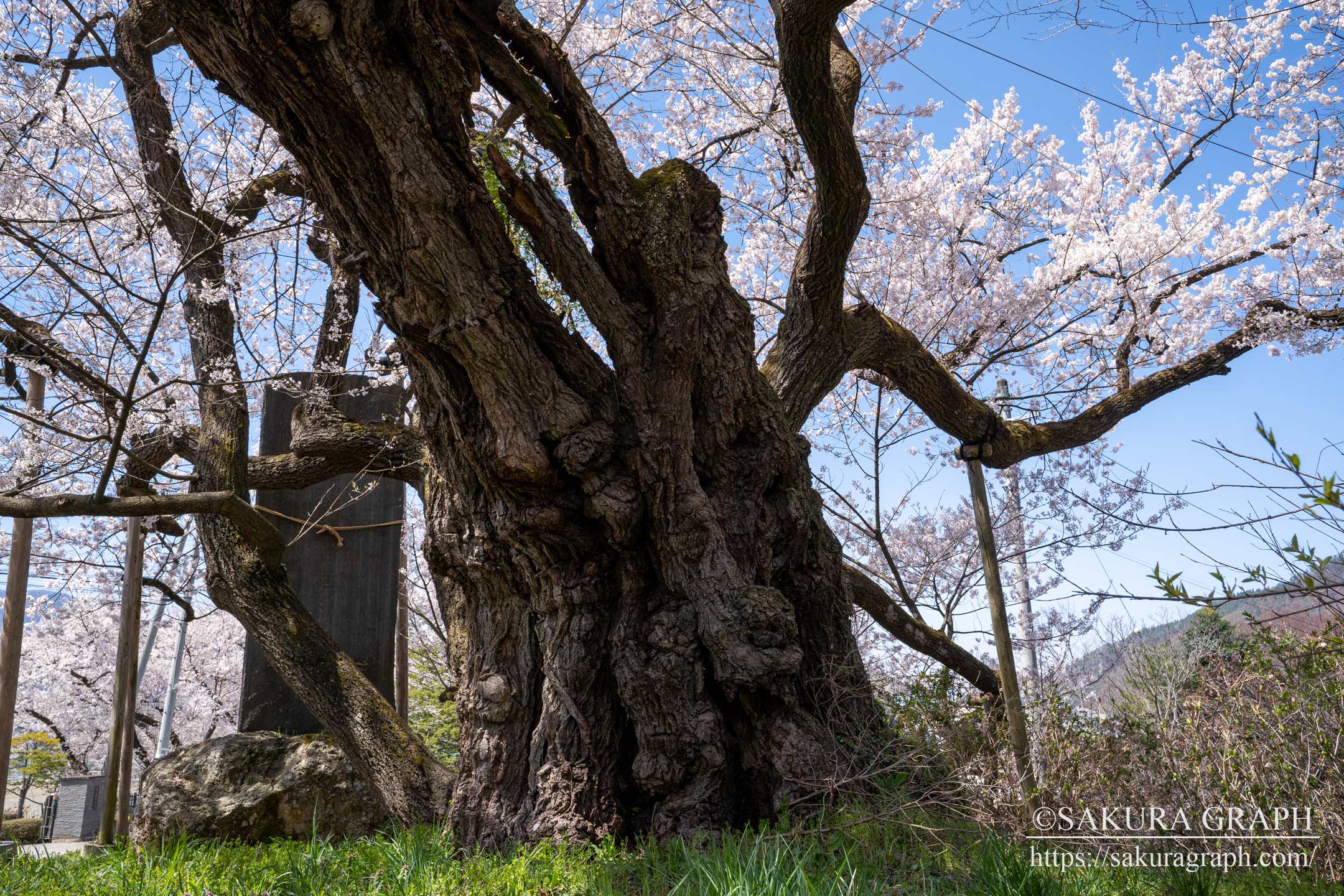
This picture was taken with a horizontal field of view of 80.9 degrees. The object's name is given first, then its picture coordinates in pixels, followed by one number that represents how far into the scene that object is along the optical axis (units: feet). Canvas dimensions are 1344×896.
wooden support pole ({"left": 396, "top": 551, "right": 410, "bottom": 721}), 24.06
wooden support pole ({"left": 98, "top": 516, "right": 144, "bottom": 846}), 19.67
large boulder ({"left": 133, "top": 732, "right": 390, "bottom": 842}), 15.53
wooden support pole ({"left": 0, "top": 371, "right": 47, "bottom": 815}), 20.30
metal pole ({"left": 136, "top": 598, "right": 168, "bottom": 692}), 34.55
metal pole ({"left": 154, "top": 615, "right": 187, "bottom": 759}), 31.76
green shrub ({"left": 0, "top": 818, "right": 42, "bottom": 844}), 45.09
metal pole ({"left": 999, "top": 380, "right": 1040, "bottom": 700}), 30.19
